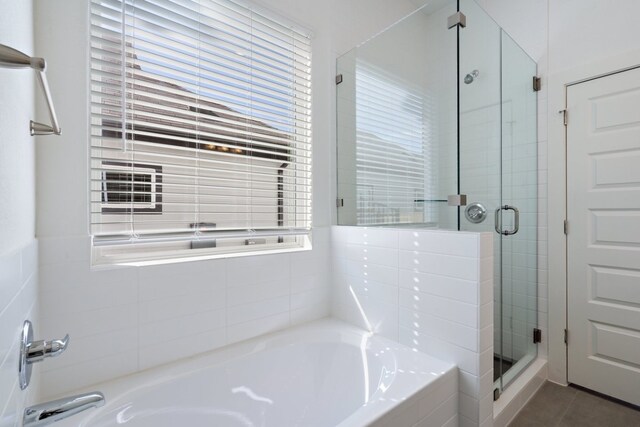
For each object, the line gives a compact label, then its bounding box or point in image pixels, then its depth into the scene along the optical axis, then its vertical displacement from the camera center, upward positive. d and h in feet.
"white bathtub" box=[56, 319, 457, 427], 3.88 -2.53
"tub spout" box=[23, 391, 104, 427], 2.44 -1.57
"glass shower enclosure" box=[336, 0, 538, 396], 5.32 +1.41
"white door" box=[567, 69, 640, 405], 6.17 -0.49
